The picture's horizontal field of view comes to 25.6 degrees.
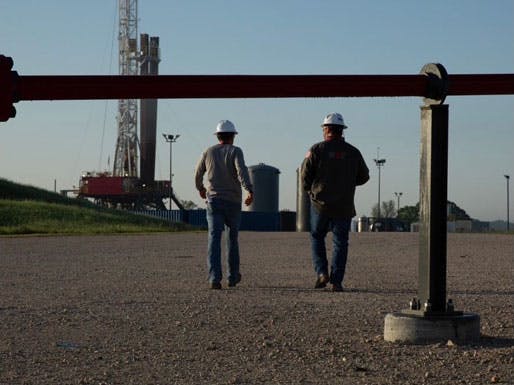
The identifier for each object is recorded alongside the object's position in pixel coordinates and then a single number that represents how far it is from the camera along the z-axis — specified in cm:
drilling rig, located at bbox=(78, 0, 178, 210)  9331
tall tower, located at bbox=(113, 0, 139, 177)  9769
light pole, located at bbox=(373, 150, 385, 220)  9800
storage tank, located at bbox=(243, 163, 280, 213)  7269
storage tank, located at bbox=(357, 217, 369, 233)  7419
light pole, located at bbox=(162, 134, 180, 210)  9038
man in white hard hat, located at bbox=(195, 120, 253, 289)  1091
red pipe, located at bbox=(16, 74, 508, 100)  521
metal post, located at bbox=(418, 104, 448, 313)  631
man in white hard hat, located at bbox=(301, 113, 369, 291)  1045
